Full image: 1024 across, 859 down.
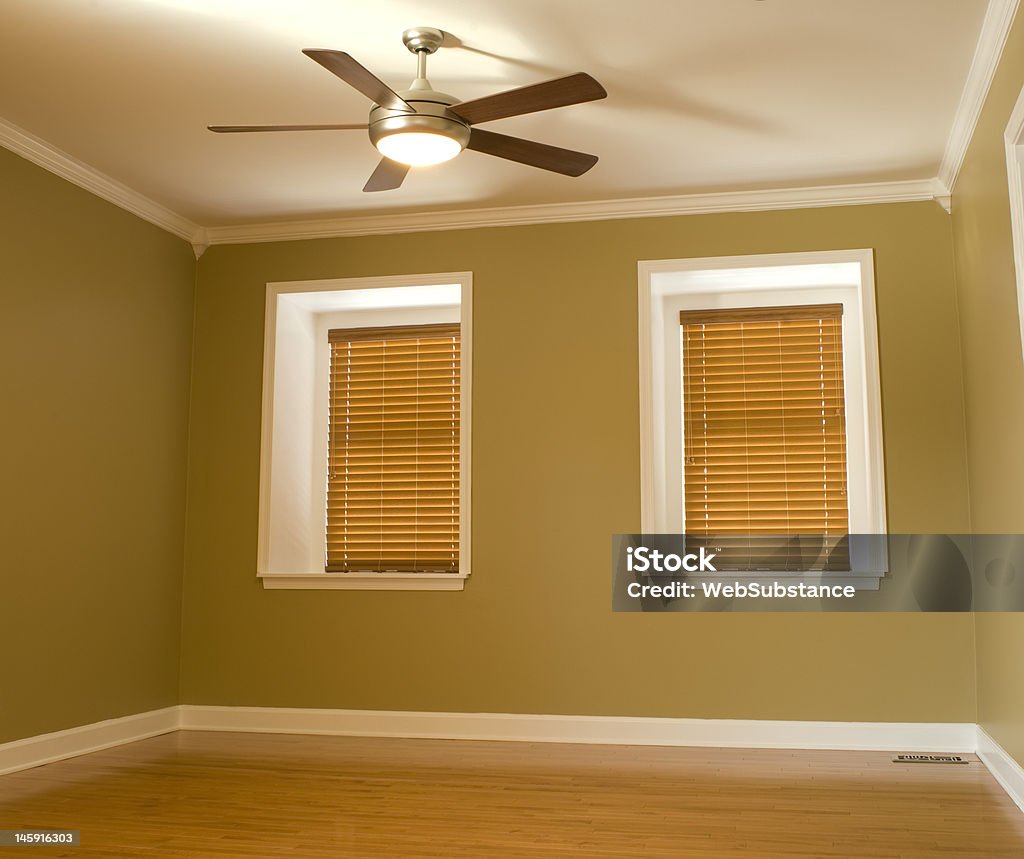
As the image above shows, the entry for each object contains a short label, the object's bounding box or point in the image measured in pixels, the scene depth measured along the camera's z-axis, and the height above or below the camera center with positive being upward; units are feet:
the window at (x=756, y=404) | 16.33 +1.82
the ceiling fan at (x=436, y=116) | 9.84 +4.19
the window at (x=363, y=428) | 17.62 +1.56
